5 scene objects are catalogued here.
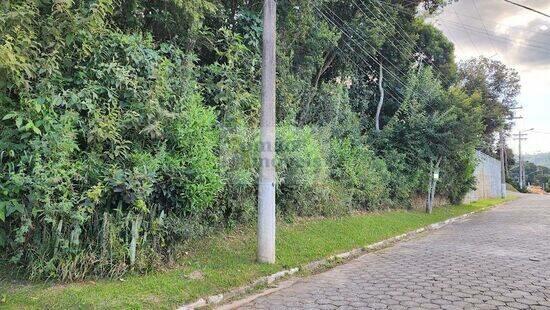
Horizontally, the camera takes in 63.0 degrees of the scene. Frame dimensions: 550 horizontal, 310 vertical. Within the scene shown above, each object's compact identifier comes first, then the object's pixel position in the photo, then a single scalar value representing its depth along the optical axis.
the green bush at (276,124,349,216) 11.51
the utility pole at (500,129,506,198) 45.31
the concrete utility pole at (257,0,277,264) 8.10
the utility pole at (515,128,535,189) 71.89
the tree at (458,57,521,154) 34.91
